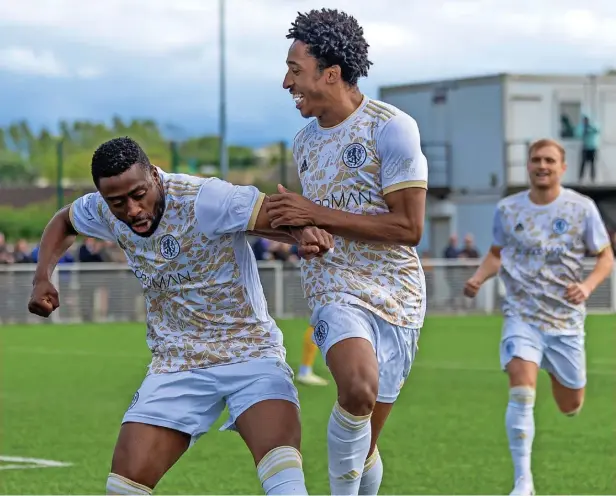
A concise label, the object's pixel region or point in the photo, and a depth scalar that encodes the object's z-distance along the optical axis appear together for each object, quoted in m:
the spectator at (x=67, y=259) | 30.34
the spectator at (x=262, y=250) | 31.75
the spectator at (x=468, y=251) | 33.06
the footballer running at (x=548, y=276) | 9.52
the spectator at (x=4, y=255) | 30.67
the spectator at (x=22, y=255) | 30.84
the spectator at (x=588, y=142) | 40.81
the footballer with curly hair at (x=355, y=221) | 6.39
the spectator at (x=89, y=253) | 30.81
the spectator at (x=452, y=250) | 32.88
